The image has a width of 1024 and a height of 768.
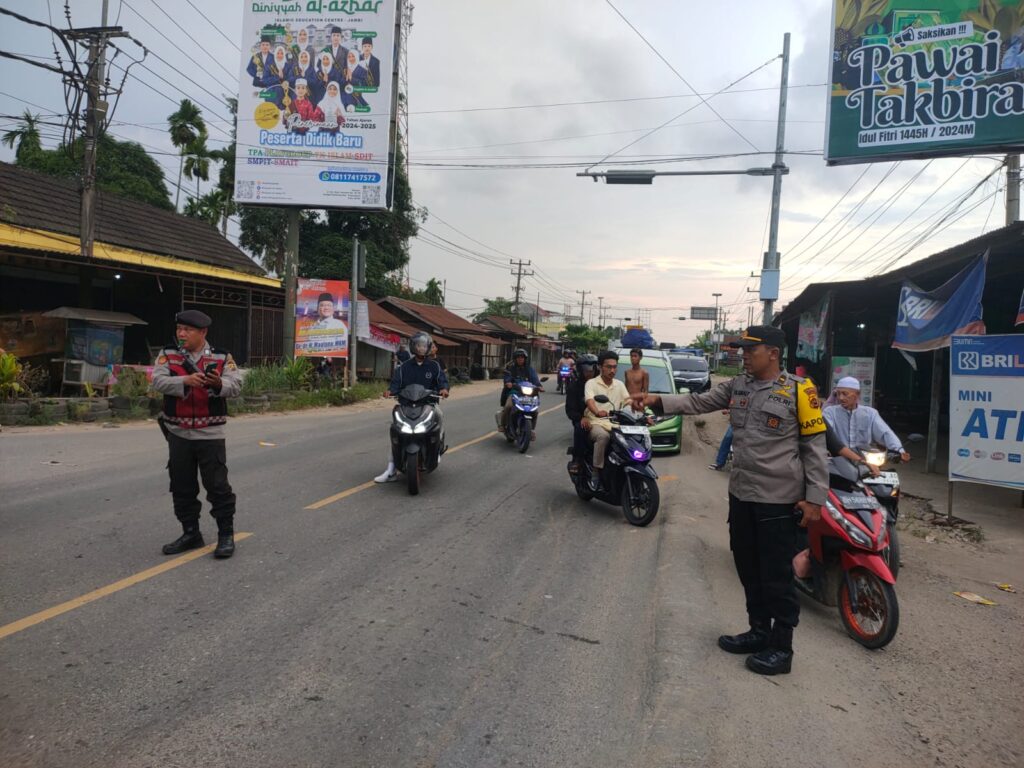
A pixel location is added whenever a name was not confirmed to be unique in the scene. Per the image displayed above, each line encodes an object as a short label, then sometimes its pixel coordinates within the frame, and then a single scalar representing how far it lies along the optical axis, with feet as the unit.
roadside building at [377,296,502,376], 113.09
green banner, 35.99
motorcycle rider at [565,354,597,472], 24.67
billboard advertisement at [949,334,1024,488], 22.07
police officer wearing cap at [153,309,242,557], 15.05
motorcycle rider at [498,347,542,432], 36.04
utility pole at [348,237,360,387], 65.21
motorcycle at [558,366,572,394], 65.13
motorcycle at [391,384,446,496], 23.80
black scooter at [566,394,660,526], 21.08
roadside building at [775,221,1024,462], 31.17
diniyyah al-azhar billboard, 65.00
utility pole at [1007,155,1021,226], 35.32
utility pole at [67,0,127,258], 49.65
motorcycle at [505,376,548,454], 35.40
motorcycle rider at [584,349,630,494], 22.36
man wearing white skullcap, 18.48
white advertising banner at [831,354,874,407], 41.68
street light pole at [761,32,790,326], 47.67
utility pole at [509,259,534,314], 216.54
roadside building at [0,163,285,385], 49.67
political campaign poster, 64.95
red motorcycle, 12.60
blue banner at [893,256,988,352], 27.86
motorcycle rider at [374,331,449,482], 25.54
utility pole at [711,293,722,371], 257.75
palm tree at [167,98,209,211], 126.52
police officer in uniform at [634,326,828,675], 11.46
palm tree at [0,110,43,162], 113.09
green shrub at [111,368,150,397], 43.14
